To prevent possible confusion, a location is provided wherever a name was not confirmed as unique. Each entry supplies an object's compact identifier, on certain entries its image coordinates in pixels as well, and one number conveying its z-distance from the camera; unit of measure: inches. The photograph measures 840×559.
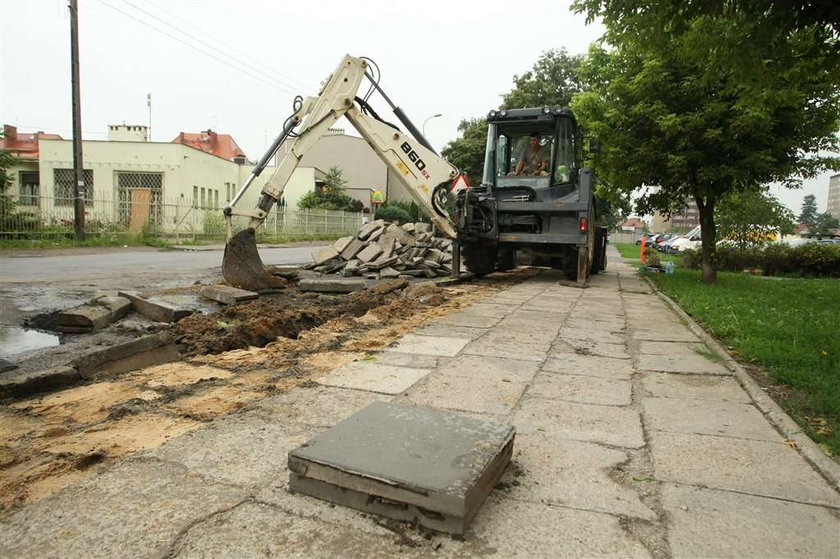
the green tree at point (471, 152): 1552.7
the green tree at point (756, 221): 724.0
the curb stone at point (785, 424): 101.1
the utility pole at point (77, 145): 692.7
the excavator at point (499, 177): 361.4
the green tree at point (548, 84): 1317.7
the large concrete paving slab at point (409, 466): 77.0
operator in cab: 428.5
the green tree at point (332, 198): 1628.9
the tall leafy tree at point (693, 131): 378.0
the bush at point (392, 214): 1674.5
